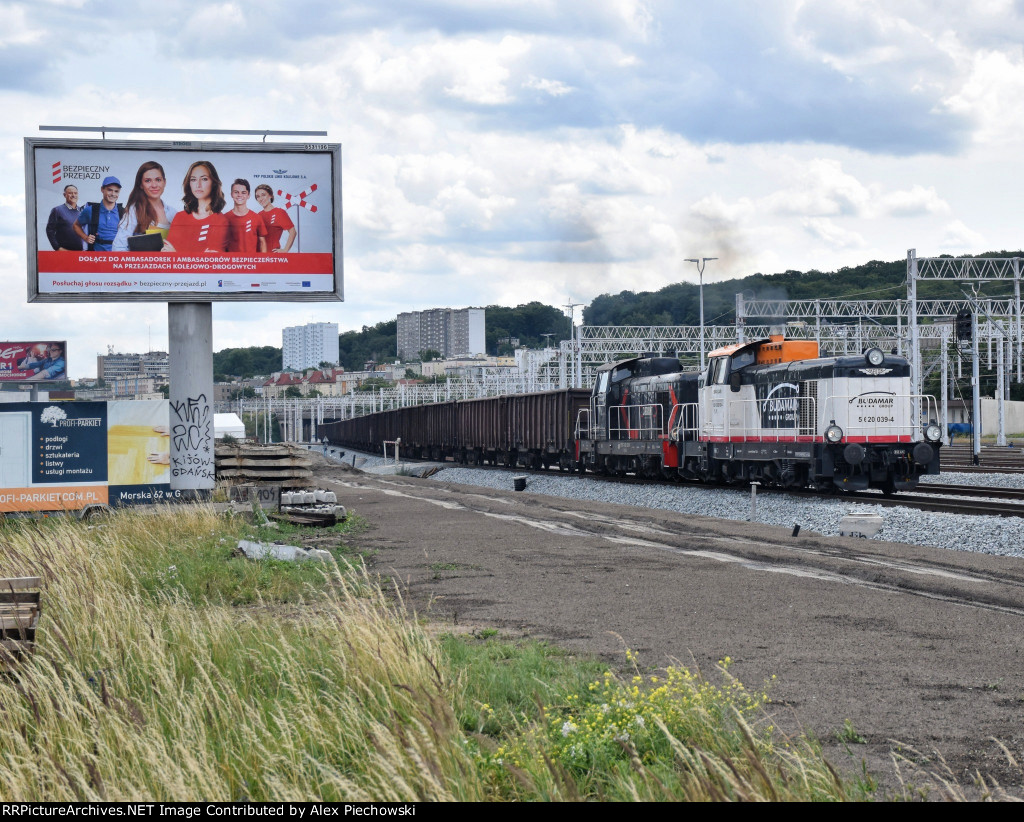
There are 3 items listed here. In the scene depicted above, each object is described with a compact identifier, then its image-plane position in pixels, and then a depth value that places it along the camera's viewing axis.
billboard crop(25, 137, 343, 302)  20.75
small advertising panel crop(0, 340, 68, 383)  70.50
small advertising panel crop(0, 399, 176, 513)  20.28
